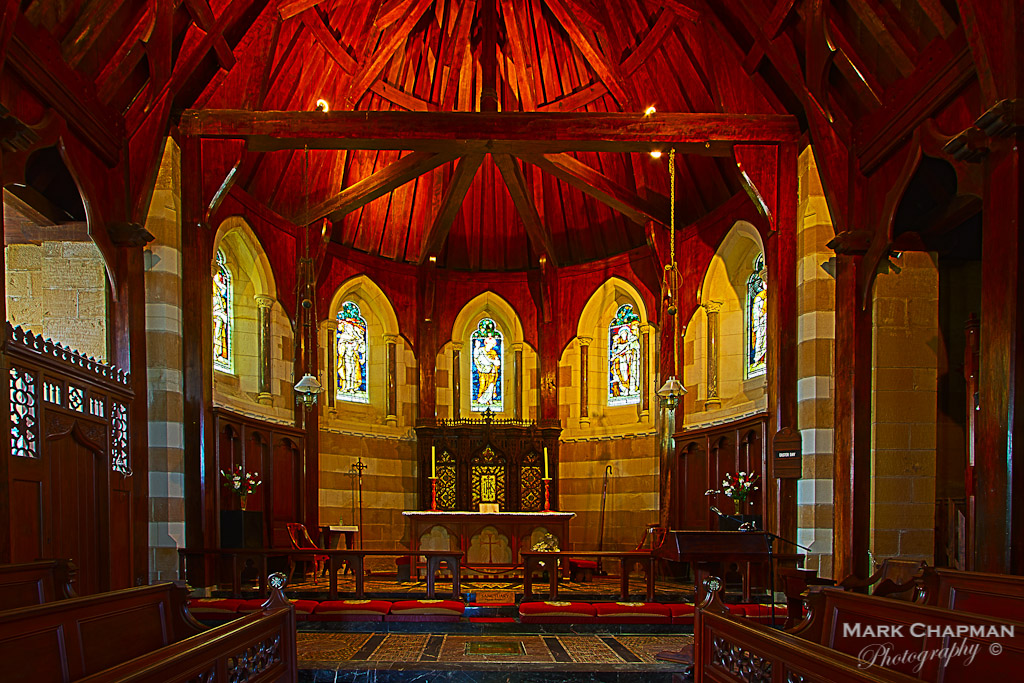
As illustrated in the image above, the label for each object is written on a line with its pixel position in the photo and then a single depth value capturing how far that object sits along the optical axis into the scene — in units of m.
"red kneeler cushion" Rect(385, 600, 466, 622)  8.05
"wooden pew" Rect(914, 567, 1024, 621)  4.27
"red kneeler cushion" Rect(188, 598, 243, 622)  7.64
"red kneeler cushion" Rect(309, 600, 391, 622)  8.04
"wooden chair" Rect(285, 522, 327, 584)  11.21
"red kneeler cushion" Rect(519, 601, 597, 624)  8.02
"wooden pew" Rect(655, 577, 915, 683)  3.18
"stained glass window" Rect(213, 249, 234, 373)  11.40
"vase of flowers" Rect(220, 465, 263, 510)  10.19
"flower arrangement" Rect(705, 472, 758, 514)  10.07
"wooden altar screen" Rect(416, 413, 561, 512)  14.01
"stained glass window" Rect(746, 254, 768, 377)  11.27
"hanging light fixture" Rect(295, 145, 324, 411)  9.69
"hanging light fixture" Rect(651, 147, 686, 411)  9.34
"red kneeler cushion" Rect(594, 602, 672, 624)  8.04
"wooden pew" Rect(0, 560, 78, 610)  4.85
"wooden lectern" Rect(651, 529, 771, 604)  7.18
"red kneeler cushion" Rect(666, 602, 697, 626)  8.09
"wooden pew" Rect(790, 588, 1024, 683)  3.28
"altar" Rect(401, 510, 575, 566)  12.09
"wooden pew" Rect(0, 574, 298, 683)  3.38
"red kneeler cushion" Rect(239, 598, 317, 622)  7.84
